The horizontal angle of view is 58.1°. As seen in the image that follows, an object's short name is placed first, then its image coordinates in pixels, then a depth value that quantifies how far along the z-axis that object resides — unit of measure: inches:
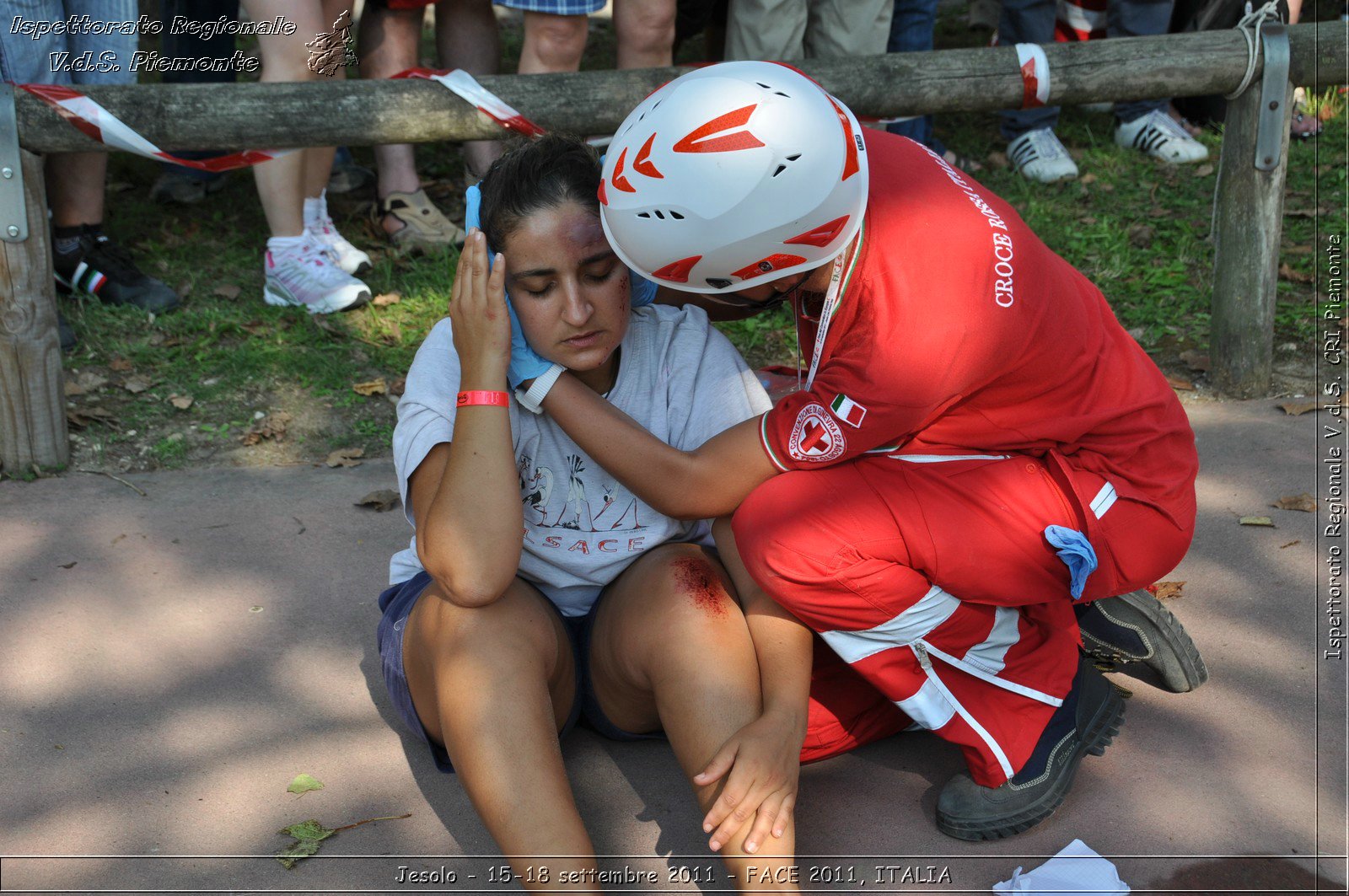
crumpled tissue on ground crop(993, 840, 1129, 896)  87.0
